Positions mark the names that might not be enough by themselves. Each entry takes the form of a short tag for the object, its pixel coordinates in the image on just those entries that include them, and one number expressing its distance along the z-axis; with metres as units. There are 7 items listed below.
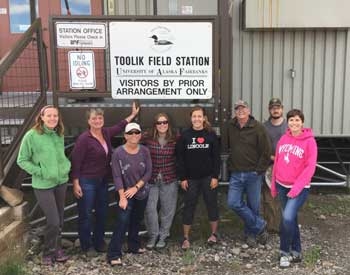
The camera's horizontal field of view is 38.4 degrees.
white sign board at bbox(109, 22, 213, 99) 5.36
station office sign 5.35
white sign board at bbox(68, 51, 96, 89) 5.36
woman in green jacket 4.67
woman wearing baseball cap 4.86
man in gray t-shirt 5.35
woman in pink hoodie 4.66
